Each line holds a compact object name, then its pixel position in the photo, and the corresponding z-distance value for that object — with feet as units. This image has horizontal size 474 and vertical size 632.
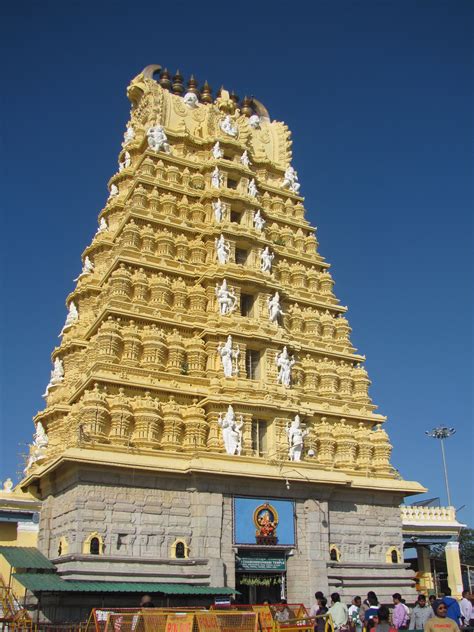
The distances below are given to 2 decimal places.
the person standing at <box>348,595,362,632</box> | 72.14
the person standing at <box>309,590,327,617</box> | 55.86
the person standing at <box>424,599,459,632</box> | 37.55
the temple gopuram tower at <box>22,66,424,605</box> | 81.71
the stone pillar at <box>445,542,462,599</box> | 126.62
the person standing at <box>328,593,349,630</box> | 52.08
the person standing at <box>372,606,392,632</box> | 42.63
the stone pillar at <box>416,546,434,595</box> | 133.18
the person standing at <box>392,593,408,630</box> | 56.90
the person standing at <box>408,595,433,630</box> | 55.72
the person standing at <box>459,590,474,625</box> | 53.98
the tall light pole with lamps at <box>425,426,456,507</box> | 177.58
